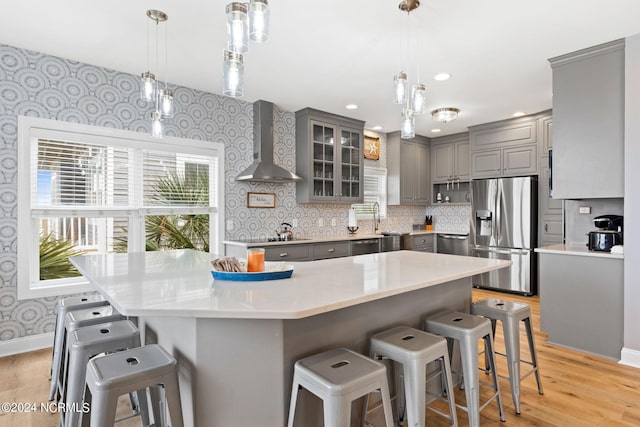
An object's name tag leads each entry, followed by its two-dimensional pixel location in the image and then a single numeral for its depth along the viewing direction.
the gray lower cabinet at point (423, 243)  5.89
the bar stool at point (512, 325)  2.15
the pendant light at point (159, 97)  2.33
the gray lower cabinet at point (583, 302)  2.89
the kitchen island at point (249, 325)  1.36
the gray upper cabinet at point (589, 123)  2.93
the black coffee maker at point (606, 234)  3.09
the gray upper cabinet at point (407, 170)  6.15
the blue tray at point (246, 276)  1.79
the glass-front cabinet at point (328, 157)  4.85
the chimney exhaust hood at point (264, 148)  4.32
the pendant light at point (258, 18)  1.48
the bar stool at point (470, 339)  1.86
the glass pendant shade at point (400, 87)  2.22
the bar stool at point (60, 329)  2.24
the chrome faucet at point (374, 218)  6.14
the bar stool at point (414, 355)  1.61
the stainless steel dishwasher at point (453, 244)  5.80
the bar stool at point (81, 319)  2.00
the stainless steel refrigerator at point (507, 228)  4.96
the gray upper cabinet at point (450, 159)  6.10
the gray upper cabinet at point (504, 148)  5.07
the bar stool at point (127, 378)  1.30
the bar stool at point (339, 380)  1.33
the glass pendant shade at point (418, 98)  2.33
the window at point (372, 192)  6.07
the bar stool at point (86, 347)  1.65
